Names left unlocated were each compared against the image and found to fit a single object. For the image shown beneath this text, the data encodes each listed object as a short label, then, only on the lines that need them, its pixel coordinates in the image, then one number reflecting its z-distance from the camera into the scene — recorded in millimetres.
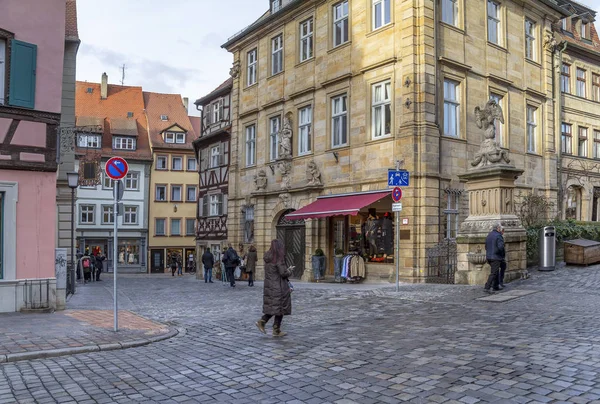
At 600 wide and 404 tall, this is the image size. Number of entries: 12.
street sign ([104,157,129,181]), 10034
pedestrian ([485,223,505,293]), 13852
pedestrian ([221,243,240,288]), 22281
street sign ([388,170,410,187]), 15711
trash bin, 17734
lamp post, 20705
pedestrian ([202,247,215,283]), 27328
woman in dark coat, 9273
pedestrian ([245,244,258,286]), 22969
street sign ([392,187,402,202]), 15711
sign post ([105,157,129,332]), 9953
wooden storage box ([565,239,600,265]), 18312
